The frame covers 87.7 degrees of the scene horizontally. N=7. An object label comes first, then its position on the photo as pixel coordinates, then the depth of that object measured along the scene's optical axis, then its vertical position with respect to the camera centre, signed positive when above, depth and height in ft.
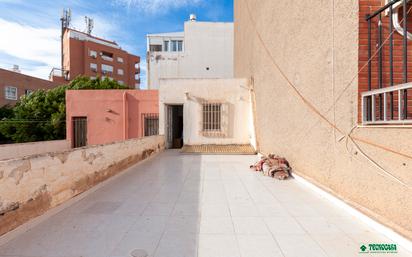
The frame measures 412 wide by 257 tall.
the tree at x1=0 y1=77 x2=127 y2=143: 55.36 +1.99
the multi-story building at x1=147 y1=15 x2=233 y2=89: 71.77 +24.92
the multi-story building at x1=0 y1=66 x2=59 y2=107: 85.81 +17.97
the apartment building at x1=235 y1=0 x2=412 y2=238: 8.15 +1.24
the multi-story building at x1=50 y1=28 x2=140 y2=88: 114.21 +39.46
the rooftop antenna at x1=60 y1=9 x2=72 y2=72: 122.52 +61.45
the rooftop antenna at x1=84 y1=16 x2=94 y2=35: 131.07 +63.32
